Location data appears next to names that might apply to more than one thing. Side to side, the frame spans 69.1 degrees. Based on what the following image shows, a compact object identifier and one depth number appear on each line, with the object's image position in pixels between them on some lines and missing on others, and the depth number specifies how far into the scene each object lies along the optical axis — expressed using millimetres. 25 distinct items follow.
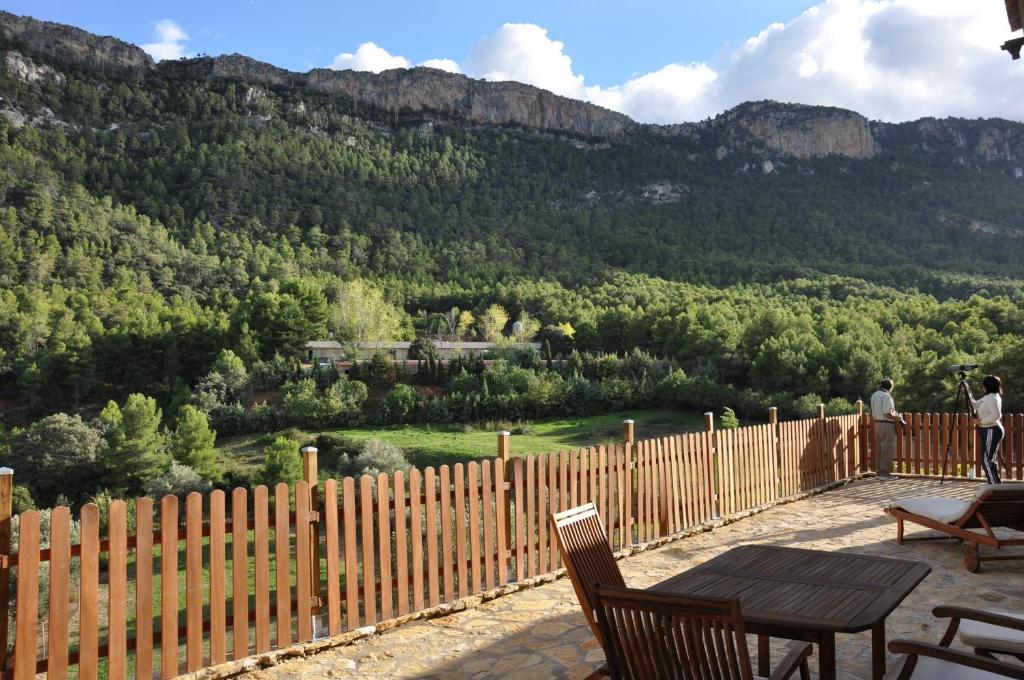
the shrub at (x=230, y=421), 39438
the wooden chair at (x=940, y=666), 2230
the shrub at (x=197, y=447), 31547
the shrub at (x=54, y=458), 30453
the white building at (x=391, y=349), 54500
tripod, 9812
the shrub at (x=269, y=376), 46469
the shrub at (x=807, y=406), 32062
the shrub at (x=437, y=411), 38438
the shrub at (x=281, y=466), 26875
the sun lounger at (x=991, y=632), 2594
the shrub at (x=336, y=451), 27703
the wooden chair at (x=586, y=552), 2930
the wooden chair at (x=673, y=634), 2006
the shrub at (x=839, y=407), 30050
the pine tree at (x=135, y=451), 30406
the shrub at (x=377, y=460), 26281
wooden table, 2523
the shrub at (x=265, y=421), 39312
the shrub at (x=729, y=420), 31156
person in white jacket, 8094
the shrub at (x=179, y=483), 27609
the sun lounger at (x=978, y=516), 5211
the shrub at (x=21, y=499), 24833
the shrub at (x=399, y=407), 39031
